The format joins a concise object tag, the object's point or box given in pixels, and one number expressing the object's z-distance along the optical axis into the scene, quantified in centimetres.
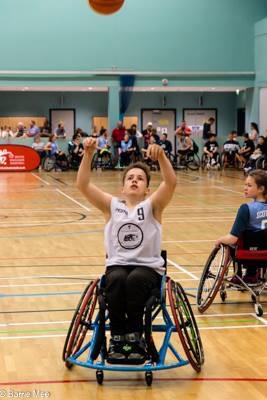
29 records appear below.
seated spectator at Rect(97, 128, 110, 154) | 2445
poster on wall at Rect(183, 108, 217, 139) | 2973
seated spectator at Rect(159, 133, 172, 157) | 2423
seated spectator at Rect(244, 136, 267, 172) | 2070
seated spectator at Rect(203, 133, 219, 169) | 2455
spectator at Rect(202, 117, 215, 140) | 2550
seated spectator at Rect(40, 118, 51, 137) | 2555
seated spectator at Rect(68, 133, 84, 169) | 2406
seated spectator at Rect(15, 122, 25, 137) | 2561
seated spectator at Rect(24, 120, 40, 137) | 2527
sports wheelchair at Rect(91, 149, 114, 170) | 2456
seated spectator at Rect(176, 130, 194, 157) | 2461
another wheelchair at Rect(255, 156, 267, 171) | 1991
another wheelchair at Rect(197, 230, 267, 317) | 599
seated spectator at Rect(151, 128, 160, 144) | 2399
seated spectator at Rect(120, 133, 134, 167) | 2441
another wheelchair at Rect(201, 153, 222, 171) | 2470
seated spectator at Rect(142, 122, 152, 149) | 2468
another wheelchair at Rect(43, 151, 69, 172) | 2428
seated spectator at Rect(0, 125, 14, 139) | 2491
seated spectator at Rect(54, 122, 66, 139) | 2536
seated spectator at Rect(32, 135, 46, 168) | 2411
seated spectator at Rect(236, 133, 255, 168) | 2330
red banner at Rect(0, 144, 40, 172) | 2314
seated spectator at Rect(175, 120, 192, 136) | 2466
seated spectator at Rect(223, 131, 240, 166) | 2466
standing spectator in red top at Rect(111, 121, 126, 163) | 2459
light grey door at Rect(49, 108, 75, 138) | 2936
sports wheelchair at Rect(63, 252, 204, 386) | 437
